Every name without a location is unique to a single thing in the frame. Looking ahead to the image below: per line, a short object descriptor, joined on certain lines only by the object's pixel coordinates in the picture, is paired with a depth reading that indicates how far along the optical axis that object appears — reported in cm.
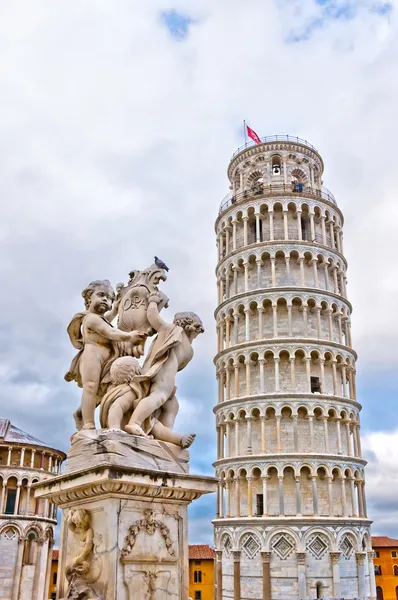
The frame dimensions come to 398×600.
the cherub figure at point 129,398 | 637
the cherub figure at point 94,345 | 656
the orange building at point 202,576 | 7794
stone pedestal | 553
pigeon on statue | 738
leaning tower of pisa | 4206
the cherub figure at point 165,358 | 644
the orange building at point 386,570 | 8344
